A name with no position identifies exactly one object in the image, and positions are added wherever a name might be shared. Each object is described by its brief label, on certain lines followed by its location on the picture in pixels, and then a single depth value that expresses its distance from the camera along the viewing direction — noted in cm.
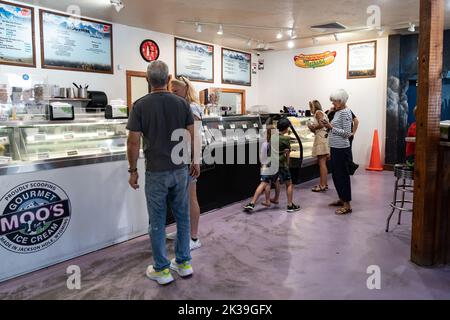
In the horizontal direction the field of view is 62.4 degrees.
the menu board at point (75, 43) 585
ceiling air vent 709
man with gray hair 273
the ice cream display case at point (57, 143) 310
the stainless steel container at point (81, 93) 609
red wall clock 732
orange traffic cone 838
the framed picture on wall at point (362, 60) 845
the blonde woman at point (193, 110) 343
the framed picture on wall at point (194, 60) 802
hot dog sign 911
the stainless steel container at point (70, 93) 593
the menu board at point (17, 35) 533
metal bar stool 385
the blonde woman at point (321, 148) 630
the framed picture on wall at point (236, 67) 930
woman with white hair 463
